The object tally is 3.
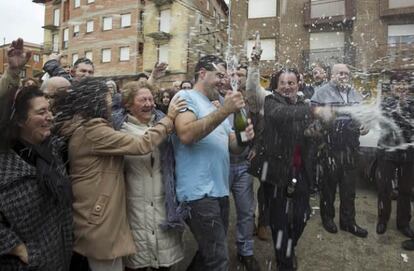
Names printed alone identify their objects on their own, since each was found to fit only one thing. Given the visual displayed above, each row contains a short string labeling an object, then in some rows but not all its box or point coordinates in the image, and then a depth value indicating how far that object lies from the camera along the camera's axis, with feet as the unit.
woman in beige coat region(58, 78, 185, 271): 9.58
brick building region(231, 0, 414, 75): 71.15
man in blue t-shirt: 9.91
